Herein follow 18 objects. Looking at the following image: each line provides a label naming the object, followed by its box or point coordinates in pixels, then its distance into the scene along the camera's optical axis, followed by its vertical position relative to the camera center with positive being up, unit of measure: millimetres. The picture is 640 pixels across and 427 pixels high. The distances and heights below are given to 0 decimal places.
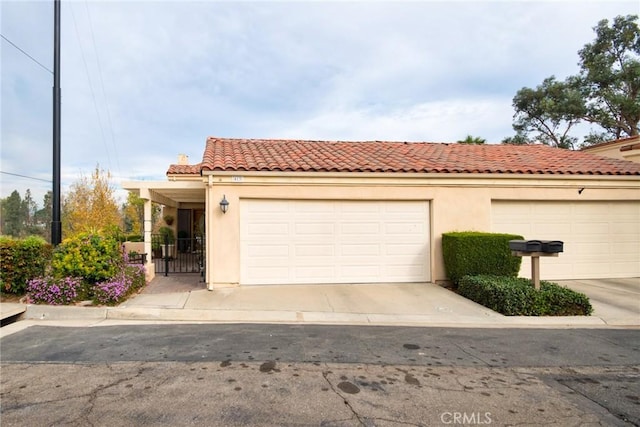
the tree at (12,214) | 12484 +396
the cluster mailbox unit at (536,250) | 6746 -616
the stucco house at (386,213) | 8594 +219
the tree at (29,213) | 14773 +563
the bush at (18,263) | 6812 -812
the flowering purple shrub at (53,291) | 6500 -1315
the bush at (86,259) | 6984 -746
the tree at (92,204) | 19328 +1162
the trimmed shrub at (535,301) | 6488 -1594
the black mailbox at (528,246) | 6834 -540
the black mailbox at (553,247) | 6727 -556
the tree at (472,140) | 19406 +4693
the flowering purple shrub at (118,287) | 6641 -1340
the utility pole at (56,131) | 7887 +2221
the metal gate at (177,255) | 11227 -1452
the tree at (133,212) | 25422 +872
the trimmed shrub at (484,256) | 8086 -871
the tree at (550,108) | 24344 +8400
